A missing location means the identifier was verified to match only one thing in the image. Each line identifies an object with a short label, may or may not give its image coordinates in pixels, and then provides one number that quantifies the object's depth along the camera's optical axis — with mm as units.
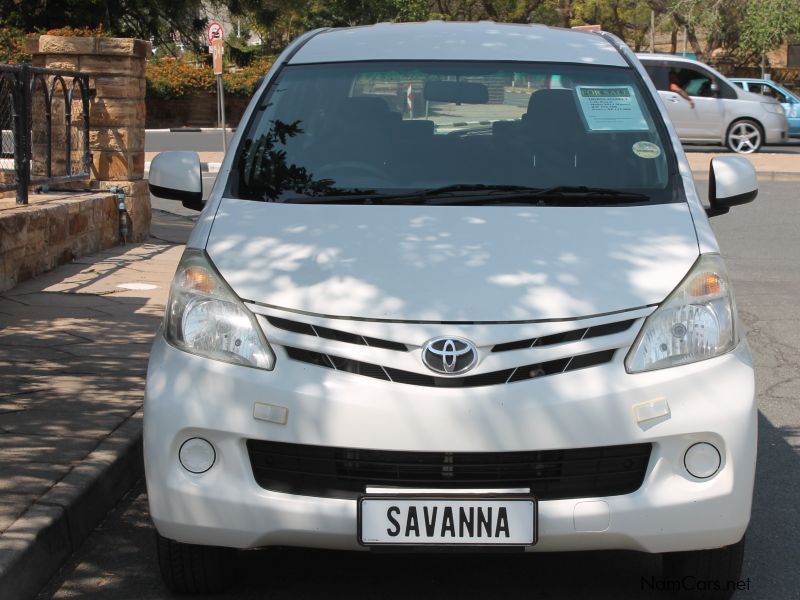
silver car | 24766
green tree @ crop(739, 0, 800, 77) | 50812
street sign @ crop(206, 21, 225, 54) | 23422
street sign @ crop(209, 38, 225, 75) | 23047
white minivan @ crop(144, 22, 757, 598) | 3420
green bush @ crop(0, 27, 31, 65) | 30938
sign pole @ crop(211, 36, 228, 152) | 22750
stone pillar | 11414
